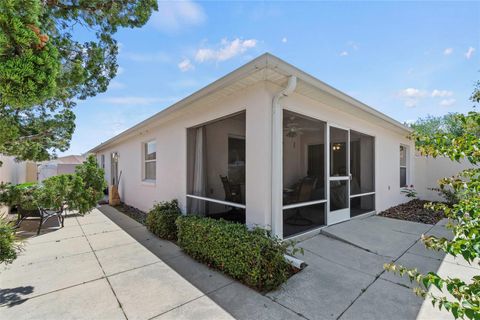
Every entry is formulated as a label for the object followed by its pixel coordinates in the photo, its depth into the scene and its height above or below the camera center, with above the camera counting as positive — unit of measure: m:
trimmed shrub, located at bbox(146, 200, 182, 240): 5.41 -1.39
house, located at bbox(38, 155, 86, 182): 20.31 -0.38
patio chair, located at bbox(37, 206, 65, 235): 6.25 -1.48
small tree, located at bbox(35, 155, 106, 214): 6.61 -0.82
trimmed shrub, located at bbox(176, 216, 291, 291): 3.11 -1.34
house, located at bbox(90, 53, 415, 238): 3.88 +0.30
